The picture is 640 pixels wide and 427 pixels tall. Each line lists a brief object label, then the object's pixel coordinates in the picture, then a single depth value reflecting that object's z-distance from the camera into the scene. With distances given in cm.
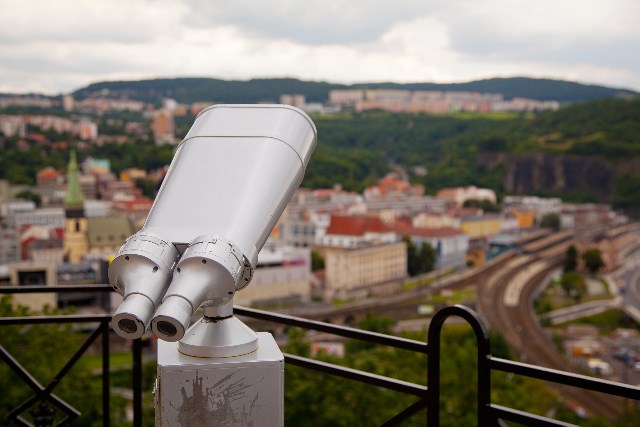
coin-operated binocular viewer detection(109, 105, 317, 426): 110
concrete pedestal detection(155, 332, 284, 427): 119
